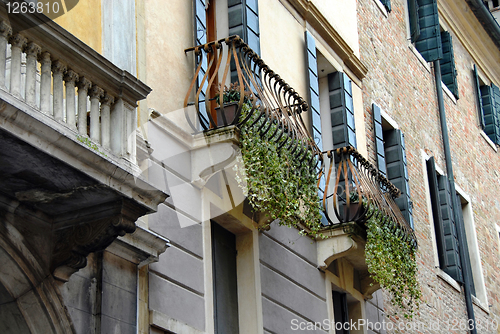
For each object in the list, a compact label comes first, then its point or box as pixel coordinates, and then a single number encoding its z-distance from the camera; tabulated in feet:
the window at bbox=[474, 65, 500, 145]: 66.39
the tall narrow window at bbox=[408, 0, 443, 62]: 56.24
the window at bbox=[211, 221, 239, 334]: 28.35
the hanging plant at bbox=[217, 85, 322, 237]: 27.43
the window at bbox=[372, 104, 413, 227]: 44.52
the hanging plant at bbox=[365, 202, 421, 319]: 34.01
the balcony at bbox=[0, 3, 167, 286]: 18.71
